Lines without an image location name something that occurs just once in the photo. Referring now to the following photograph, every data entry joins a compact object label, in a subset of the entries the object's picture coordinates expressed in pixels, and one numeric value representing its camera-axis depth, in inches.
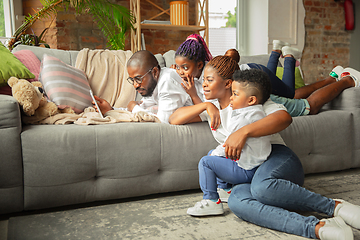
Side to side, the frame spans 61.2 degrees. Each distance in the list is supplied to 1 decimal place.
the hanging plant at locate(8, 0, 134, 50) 105.2
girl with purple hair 61.1
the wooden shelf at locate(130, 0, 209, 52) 126.2
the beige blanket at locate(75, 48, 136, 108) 78.7
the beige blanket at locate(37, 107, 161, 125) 57.6
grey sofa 50.3
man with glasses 60.0
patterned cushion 67.2
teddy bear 53.6
